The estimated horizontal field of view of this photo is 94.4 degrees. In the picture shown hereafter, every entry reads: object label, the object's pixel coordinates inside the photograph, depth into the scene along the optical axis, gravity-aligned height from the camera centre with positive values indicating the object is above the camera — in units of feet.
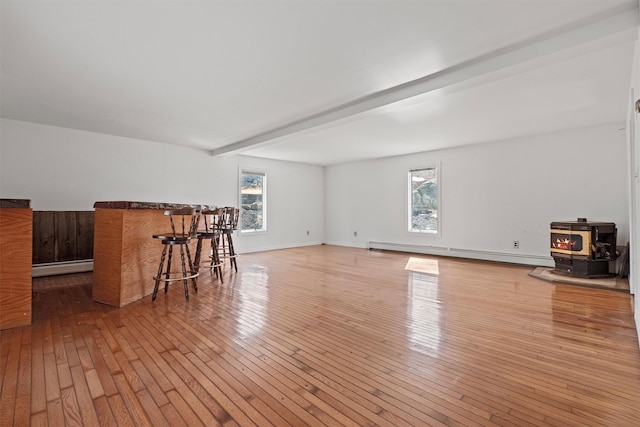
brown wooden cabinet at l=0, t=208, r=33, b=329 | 8.40 -1.59
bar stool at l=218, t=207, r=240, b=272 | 15.31 -0.66
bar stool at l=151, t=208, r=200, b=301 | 11.00 -0.99
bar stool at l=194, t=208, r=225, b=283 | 13.25 -1.09
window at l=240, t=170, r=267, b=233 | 24.53 +0.97
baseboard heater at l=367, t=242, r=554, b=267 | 17.87 -2.78
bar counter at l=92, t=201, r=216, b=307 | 10.55 -1.43
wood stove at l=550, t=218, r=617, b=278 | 14.23 -1.58
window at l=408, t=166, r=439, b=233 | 22.89 +1.10
